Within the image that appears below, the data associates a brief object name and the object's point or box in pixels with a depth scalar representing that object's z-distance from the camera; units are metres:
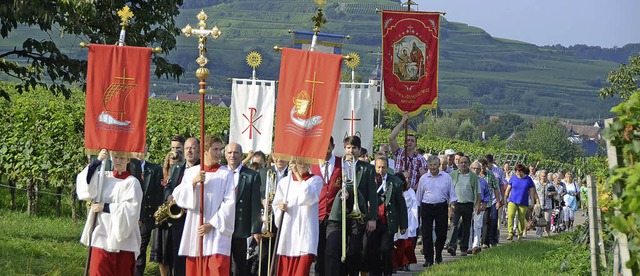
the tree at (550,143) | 142.00
